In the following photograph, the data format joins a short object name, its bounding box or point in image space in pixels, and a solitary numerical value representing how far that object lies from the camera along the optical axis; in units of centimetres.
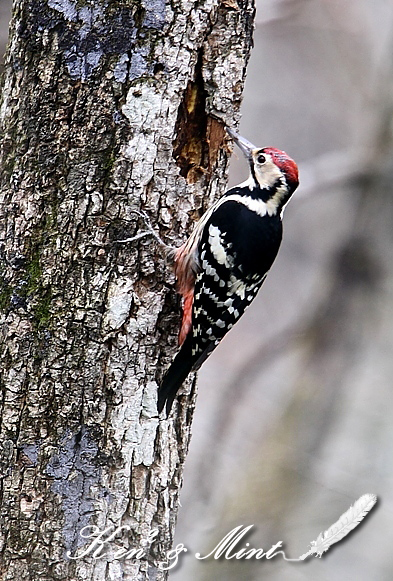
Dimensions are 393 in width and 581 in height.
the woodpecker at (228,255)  581
